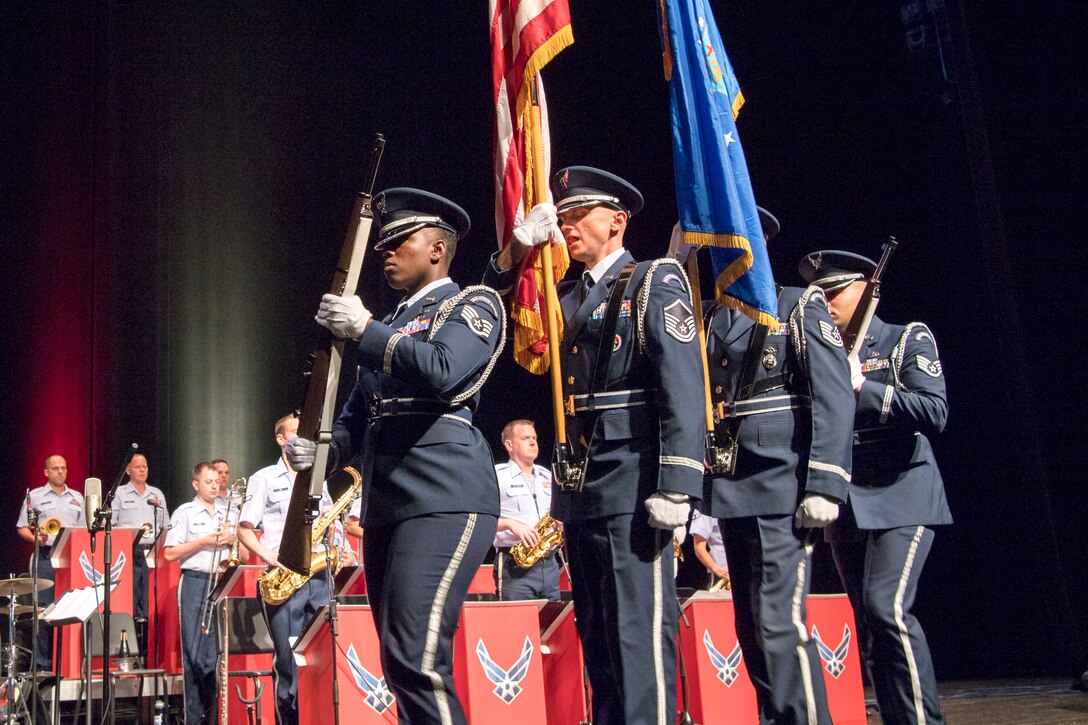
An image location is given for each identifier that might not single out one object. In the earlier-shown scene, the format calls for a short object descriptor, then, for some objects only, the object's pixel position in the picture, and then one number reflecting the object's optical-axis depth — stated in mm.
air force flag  3953
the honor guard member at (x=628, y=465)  3031
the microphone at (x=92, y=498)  5919
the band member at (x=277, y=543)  6746
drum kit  6214
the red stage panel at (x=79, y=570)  7867
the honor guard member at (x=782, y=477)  3338
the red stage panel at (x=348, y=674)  4828
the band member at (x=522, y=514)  7605
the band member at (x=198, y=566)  7715
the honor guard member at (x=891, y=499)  3900
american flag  4059
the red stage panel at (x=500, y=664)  4930
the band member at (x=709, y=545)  8273
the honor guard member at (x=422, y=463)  2898
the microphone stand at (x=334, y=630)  4413
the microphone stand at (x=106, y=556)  5408
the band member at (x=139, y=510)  9945
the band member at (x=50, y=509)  9648
